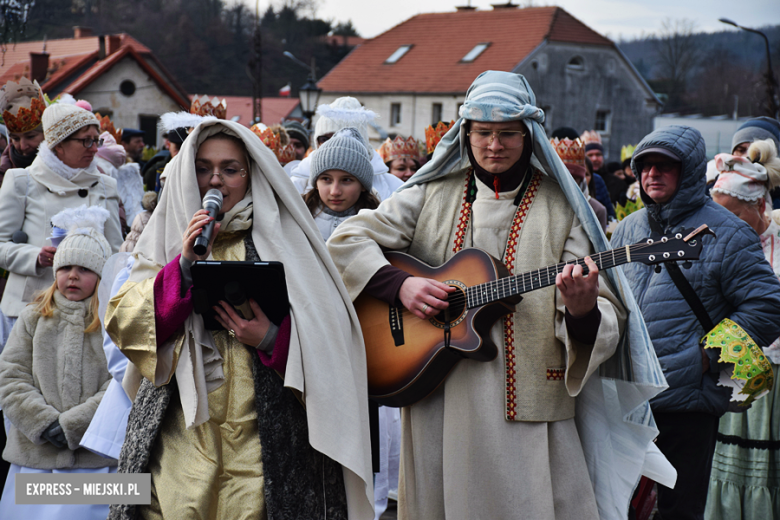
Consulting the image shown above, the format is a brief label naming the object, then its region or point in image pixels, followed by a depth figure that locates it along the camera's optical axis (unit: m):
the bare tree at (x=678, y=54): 52.91
